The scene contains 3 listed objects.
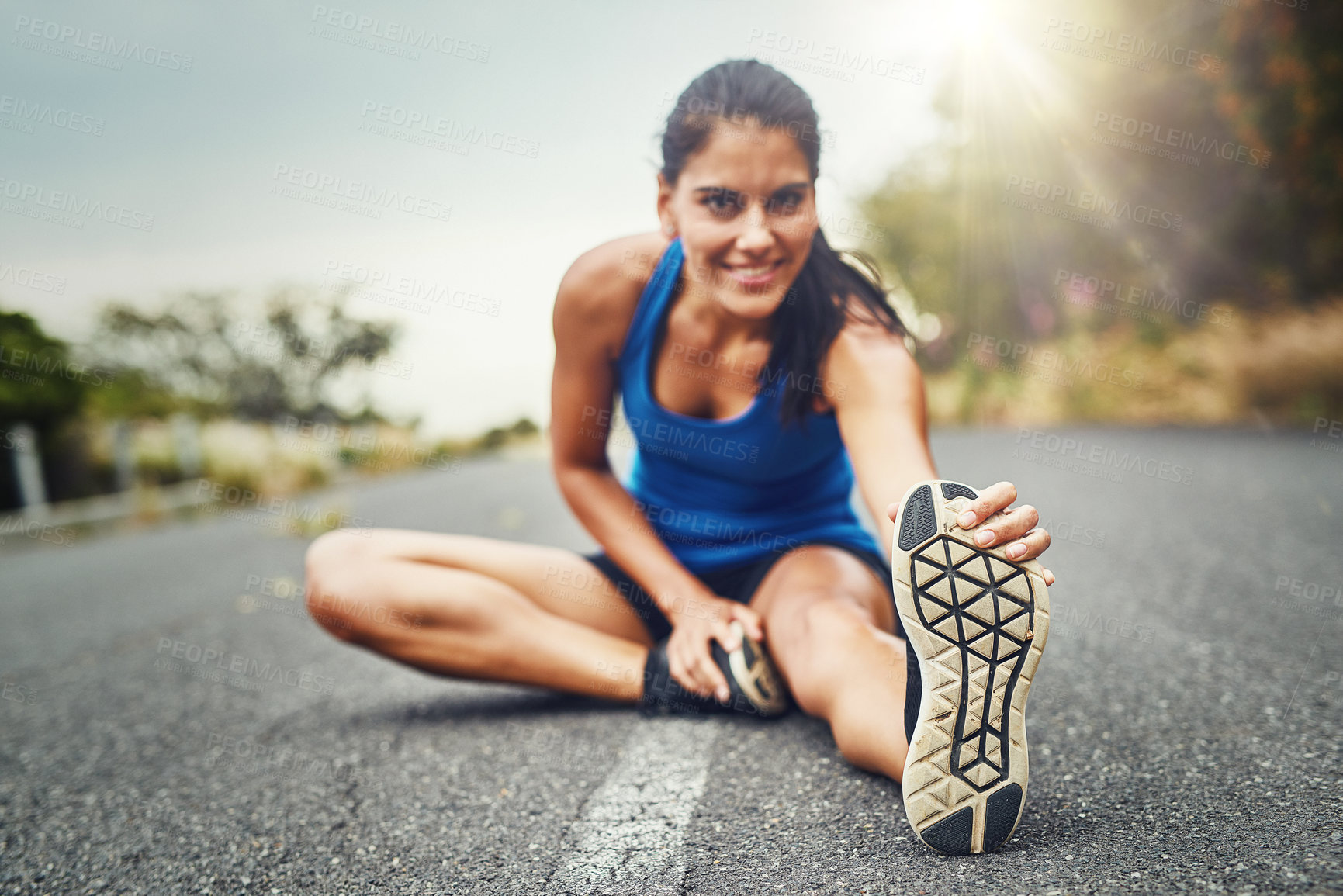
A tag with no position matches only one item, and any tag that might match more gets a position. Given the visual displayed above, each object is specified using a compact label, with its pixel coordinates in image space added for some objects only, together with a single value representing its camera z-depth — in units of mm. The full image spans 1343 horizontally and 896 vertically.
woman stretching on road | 1691
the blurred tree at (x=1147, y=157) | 8992
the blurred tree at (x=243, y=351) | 13875
